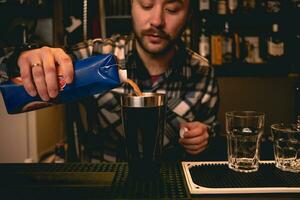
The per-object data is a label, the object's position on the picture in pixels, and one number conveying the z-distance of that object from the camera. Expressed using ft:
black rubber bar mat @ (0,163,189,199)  2.52
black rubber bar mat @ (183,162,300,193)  2.57
